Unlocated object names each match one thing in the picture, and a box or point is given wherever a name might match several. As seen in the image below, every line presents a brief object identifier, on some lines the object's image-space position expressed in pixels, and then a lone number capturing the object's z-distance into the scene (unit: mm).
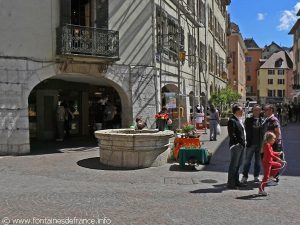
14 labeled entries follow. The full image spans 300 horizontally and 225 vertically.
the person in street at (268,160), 5451
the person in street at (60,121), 12052
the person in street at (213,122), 12436
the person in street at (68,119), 12780
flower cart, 7373
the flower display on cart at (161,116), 11544
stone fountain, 7474
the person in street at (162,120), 11549
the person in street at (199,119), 15293
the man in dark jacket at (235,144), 5868
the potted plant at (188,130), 8304
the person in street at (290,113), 23683
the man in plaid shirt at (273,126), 6127
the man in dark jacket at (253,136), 6199
